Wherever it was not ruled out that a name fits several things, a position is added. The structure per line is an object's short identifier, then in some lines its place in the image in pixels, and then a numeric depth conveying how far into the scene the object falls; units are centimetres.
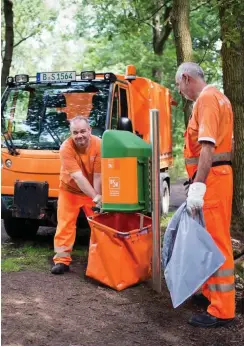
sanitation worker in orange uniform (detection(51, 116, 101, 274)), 519
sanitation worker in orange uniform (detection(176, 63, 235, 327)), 376
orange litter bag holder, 459
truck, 630
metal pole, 458
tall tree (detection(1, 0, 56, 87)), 2273
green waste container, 454
